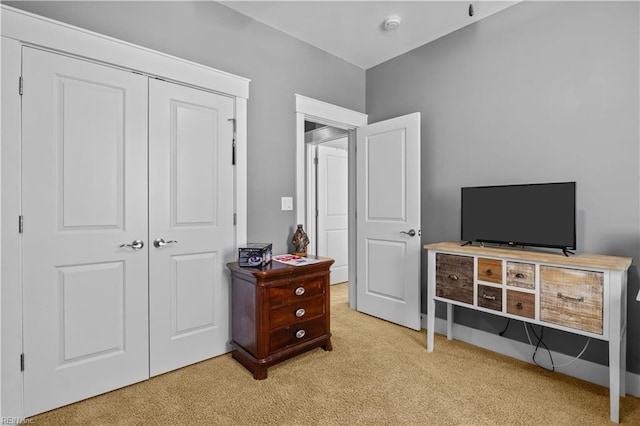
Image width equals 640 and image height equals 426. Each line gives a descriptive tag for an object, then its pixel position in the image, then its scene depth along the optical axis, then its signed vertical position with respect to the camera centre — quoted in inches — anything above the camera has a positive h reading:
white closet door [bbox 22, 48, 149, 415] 72.3 -4.3
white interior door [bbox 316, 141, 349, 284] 187.8 +3.0
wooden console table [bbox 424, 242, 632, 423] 70.9 -19.3
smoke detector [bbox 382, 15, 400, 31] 108.6 +63.6
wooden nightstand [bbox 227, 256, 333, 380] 88.0 -29.1
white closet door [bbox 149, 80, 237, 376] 89.4 -3.4
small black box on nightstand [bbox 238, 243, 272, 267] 93.4 -12.9
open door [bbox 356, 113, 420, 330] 120.9 -3.4
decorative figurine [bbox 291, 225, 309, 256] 116.6 -10.8
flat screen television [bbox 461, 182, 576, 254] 83.4 -0.9
